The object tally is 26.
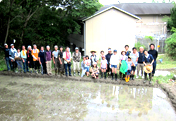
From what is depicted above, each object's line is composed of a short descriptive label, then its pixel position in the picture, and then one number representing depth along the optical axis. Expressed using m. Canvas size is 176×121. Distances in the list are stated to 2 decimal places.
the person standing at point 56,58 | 10.16
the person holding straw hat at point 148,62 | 8.59
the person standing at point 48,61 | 10.16
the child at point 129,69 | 8.99
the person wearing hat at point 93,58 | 9.95
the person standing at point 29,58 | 10.50
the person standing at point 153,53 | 9.07
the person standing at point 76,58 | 10.22
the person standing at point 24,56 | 10.52
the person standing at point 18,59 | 10.57
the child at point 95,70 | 9.61
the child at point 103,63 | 9.45
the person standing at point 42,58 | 10.14
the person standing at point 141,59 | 9.17
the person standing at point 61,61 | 10.01
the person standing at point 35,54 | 10.37
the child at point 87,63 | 9.88
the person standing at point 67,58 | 9.92
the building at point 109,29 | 16.94
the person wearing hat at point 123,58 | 9.04
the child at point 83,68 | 9.95
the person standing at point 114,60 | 9.20
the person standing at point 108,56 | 9.64
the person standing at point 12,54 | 10.70
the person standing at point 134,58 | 9.13
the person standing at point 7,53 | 10.81
